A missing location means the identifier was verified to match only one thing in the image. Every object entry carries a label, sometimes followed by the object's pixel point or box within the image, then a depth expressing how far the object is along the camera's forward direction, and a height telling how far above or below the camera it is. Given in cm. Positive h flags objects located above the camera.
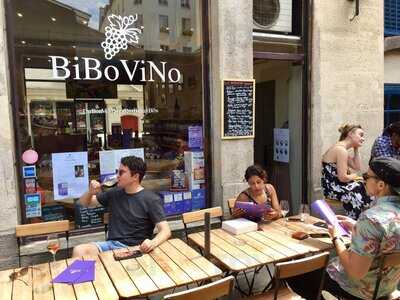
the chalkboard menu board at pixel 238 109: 497 +9
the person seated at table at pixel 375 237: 240 -75
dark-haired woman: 382 -79
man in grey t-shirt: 352 -82
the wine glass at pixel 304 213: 374 -93
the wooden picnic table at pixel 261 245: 287 -103
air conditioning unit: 542 +137
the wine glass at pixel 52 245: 287 -89
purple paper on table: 256 -101
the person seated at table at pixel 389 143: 448 -36
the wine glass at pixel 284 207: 365 -84
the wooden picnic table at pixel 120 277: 239 -102
